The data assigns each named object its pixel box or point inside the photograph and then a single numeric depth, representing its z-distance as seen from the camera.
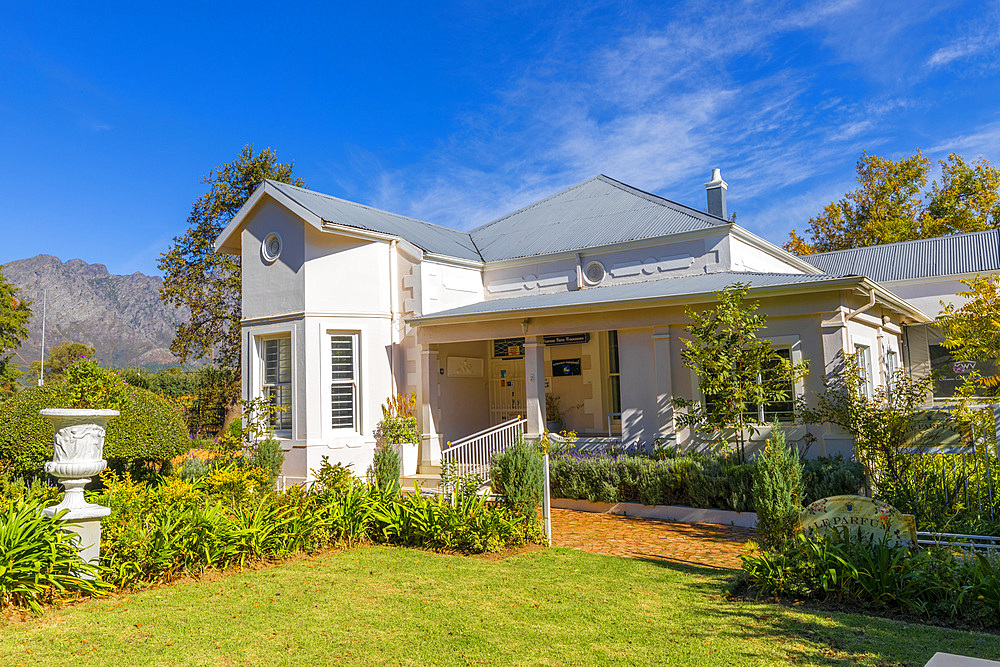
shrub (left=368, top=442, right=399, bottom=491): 11.52
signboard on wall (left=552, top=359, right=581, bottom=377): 18.38
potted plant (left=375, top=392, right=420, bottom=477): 15.51
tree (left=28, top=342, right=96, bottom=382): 60.47
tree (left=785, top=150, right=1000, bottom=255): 34.31
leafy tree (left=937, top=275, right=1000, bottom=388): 13.69
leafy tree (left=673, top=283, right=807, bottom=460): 11.76
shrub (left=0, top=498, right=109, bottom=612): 6.43
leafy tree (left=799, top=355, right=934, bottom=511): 11.07
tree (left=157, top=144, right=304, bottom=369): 26.69
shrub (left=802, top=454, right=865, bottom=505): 10.72
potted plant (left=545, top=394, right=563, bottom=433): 18.22
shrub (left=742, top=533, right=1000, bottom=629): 5.80
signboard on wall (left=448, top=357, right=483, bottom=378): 17.56
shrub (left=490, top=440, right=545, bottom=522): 9.49
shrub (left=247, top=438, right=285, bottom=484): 13.84
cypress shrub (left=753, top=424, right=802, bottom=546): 7.61
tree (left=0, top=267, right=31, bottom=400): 37.84
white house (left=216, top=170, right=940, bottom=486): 13.60
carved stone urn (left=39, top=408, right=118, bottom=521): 7.30
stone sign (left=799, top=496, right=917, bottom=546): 6.81
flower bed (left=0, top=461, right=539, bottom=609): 6.84
